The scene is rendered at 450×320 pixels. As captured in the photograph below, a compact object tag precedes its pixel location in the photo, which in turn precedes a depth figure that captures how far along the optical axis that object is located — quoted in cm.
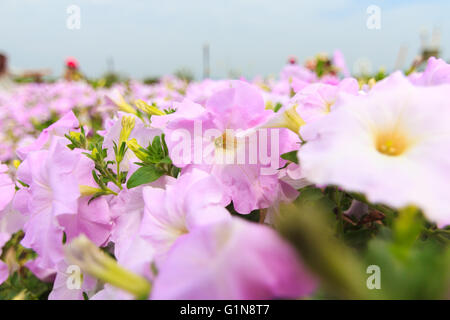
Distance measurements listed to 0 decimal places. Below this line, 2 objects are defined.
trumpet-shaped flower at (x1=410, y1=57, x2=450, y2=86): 20
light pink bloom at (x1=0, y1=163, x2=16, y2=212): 23
